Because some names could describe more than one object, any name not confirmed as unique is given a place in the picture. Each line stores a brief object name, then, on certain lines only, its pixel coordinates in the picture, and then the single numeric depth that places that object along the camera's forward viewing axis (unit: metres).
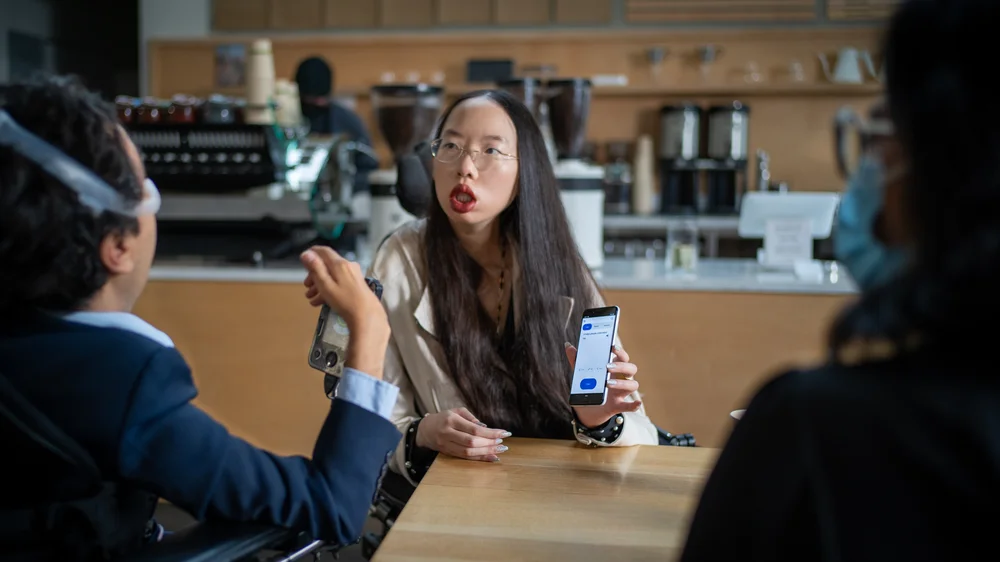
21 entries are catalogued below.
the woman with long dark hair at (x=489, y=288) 1.84
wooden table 1.19
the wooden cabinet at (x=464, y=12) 6.53
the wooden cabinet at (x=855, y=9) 6.29
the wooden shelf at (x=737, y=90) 6.13
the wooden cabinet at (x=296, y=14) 6.66
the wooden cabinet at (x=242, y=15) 6.73
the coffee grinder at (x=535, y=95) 3.08
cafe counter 2.96
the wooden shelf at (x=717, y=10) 6.34
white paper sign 3.21
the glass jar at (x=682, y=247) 3.21
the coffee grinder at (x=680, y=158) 6.13
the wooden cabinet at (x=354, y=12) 6.61
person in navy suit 1.03
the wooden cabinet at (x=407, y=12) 6.59
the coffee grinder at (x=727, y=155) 6.05
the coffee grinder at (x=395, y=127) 3.10
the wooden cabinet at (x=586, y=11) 6.45
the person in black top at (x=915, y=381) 0.67
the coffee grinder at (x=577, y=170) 3.06
